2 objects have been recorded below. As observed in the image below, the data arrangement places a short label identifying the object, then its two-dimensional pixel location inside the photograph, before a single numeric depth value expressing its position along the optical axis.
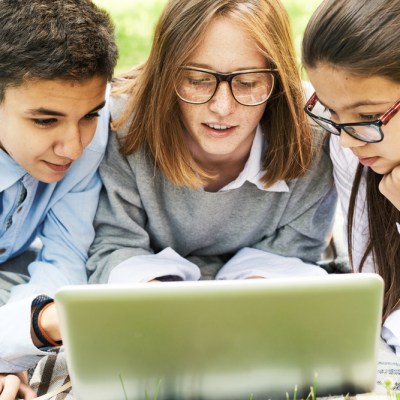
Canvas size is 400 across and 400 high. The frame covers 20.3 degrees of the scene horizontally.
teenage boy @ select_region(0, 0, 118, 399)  1.44
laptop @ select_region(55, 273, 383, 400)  1.17
